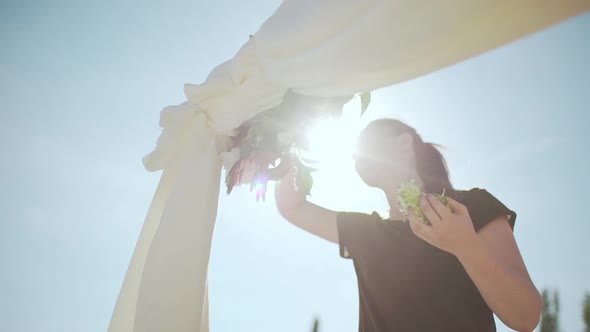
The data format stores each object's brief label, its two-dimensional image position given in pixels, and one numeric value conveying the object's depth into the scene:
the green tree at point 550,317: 18.34
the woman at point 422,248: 1.08
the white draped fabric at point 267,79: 1.08
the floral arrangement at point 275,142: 1.61
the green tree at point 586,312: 16.08
